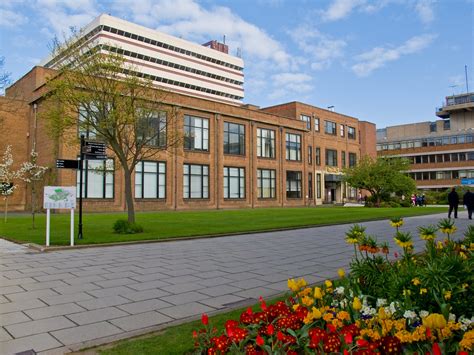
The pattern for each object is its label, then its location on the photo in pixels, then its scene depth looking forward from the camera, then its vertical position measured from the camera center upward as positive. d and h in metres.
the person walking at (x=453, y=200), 23.75 -0.31
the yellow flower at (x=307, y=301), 3.50 -0.97
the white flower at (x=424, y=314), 2.84 -0.89
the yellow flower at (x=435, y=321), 2.64 -0.89
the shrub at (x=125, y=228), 15.00 -1.21
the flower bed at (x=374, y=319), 2.77 -1.03
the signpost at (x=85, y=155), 13.20 +1.56
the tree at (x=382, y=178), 44.06 +2.14
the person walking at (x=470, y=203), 22.95 -0.50
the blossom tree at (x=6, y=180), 19.61 +1.02
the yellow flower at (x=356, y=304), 3.10 -0.90
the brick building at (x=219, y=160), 32.22 +4.01
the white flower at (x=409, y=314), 2.90 -0.92
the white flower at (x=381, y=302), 3.30 -0.93
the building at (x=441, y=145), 80.25 +11.62
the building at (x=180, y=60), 79.62 +33.28
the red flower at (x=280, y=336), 2.93 -1.09
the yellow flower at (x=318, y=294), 3.51 -0.91
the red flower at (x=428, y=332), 2.62 -0.96
